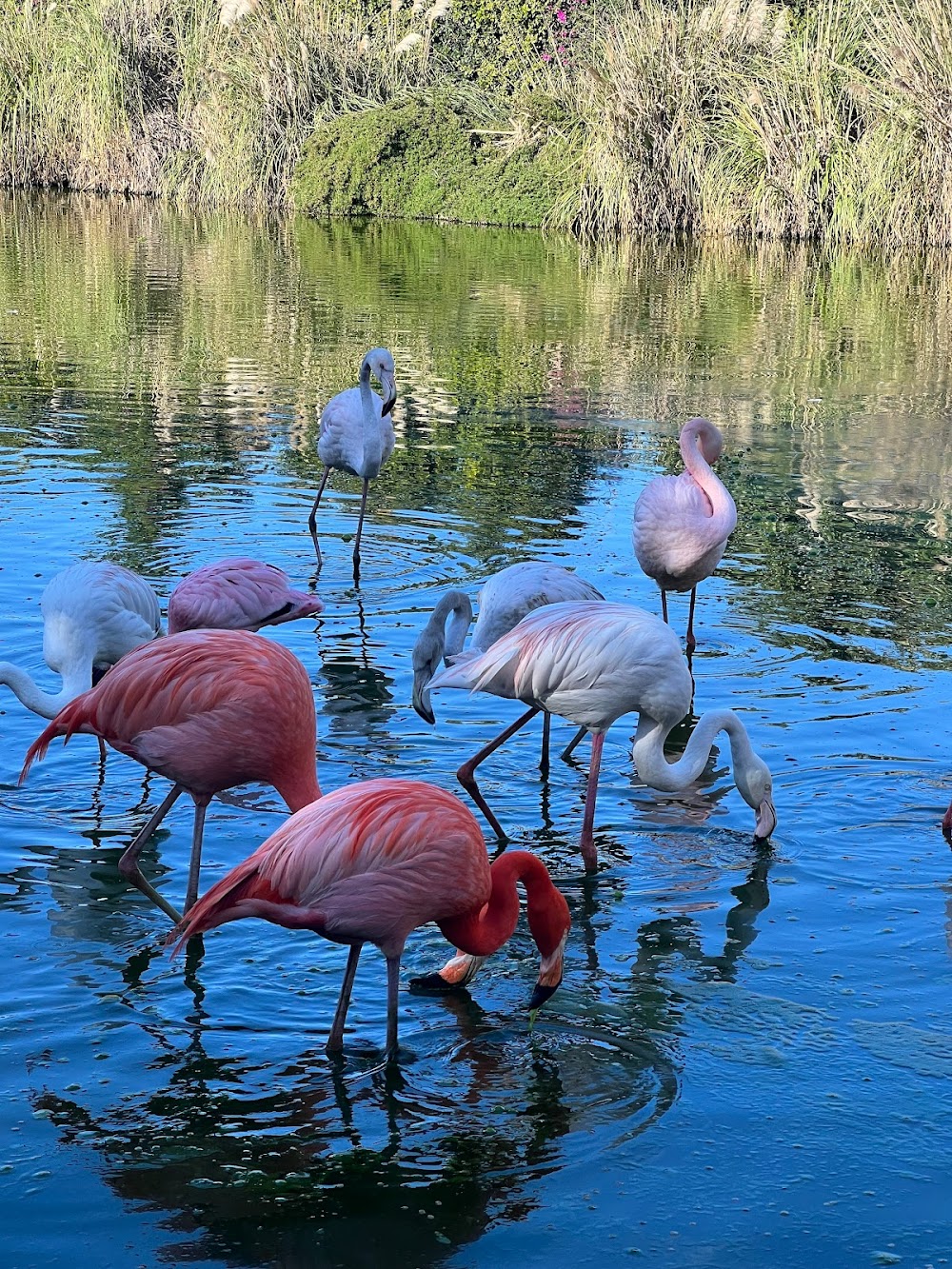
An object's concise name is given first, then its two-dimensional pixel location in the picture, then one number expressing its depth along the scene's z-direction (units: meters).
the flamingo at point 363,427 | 8.45
